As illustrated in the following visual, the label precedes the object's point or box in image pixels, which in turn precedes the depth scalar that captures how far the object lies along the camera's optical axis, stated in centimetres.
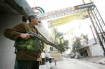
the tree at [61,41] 3691
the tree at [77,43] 3987
